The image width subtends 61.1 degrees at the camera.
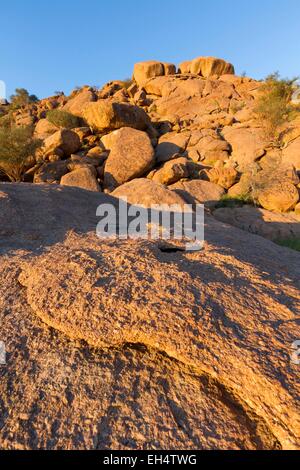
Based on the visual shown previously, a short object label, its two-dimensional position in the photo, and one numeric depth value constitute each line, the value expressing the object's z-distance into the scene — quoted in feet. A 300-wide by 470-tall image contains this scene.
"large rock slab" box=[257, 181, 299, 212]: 30.12
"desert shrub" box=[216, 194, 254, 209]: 31.32
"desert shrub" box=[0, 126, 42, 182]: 37.63
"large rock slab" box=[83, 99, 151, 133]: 45.65
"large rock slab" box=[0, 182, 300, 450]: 4.69
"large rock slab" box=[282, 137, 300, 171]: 38.63
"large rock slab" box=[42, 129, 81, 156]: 42.04
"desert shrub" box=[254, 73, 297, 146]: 47.21
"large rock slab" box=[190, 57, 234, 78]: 90.33
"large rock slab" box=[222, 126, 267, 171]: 41.81
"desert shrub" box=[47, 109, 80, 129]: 56.08
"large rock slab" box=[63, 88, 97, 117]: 67.13
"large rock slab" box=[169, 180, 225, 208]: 30.84
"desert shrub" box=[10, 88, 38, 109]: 95.56
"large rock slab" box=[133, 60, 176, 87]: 90.27
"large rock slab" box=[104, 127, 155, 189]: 35.53
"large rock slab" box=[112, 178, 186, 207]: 21.18
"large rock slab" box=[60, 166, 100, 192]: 33.01
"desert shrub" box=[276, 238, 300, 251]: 23.01
